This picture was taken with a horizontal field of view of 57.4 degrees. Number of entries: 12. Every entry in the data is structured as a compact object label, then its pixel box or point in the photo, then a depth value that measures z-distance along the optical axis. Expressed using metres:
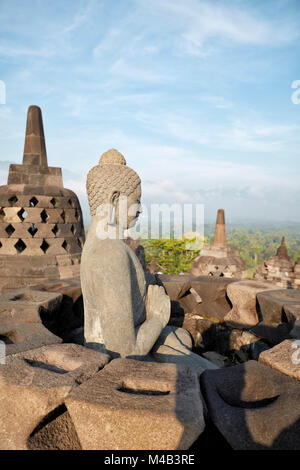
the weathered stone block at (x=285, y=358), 1.35
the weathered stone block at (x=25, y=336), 1.68
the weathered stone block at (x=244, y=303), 2.99
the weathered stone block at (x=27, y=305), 2.17
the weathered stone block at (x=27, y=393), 1.08
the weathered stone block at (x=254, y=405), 0.95
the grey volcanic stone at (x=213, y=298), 3.32
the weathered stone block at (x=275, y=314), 2.47
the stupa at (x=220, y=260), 11.30
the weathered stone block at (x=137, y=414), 0.94
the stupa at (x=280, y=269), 10.90
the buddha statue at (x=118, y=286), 1.73
